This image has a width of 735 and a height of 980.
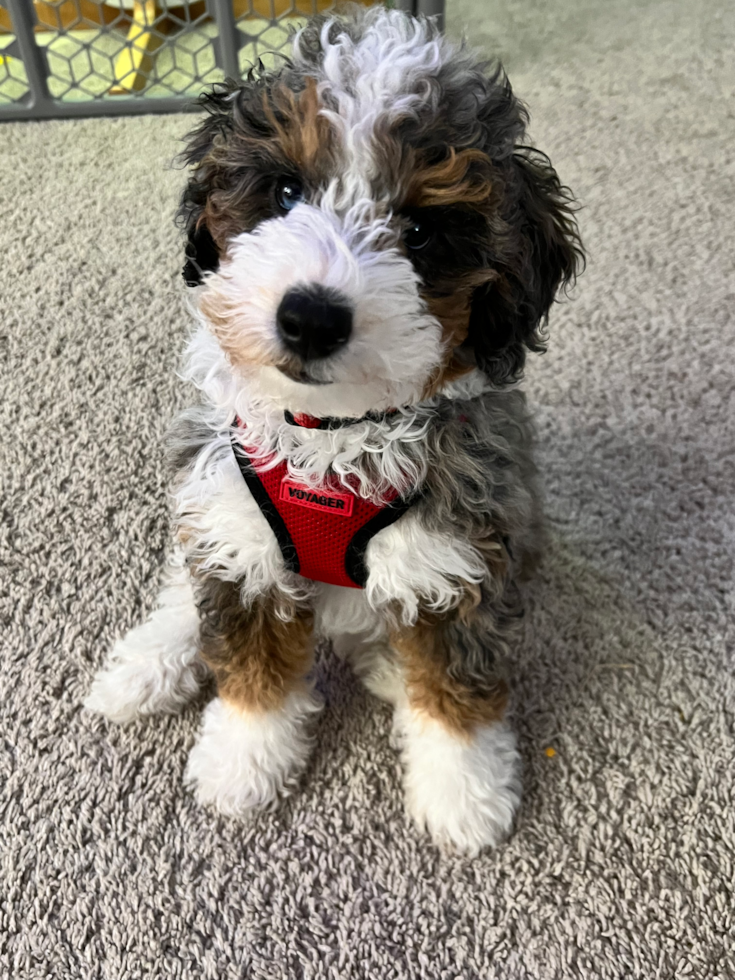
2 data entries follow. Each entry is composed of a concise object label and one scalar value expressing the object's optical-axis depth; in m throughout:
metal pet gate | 0.95
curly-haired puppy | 0.34
